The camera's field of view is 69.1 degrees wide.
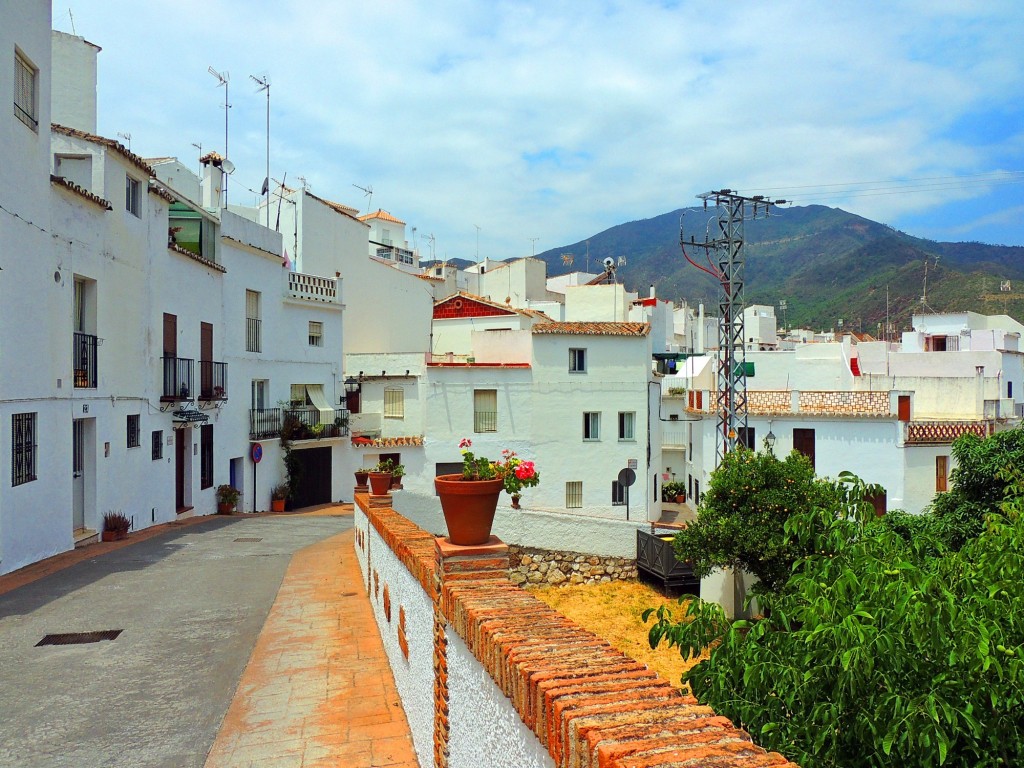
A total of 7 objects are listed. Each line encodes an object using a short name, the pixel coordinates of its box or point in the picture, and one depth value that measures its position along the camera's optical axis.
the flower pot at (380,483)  11.50
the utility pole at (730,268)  24.70
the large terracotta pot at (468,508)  4.58
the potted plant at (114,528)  15.73
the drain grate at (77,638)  7.95
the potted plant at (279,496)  26.41
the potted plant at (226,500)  23.16
